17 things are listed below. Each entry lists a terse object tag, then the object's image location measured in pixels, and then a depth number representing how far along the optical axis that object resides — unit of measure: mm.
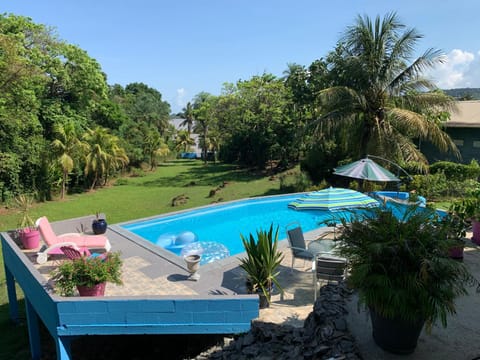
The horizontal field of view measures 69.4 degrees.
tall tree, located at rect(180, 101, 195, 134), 64500
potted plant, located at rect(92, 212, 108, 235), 10500
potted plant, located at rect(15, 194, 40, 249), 8844
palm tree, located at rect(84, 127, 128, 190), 24500
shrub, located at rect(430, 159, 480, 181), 15922
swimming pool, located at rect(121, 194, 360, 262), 12727
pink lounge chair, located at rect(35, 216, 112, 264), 8117
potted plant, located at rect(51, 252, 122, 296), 6020
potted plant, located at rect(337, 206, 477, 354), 3596
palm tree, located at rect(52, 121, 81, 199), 21203
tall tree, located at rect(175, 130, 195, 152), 52594
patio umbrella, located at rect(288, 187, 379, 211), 8397
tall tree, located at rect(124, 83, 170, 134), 49538
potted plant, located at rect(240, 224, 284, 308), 6554
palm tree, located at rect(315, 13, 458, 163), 14938
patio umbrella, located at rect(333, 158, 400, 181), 10586
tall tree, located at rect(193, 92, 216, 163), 36216
